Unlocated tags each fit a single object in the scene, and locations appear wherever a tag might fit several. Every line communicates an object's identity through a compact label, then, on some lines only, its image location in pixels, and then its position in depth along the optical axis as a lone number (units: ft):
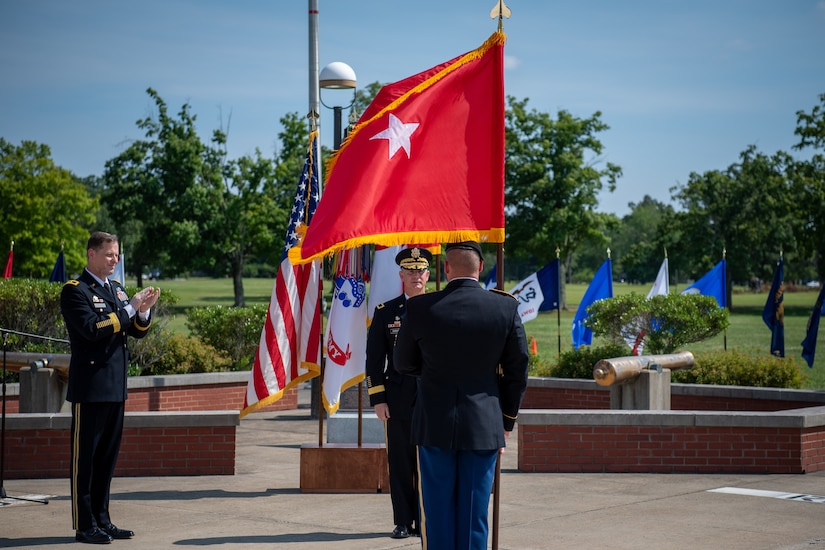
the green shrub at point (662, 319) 50.62
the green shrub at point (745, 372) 47.09
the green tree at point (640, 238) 397.84
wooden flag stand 30.96
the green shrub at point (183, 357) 52.90
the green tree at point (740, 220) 228.22
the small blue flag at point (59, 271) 70.90
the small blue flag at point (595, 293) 60.44
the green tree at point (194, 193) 181.68
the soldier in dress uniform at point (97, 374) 24.29
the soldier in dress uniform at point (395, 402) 25.20
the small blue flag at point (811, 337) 55.31
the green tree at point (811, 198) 170.91
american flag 32.63
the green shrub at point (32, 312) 50.79
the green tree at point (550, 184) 203.41
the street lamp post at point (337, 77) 48.85
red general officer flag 21.08
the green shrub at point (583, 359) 50.78
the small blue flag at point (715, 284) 62.39
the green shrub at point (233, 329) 56.59
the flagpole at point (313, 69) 51.49
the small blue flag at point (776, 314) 60.85
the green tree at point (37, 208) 177.17
